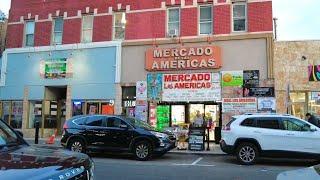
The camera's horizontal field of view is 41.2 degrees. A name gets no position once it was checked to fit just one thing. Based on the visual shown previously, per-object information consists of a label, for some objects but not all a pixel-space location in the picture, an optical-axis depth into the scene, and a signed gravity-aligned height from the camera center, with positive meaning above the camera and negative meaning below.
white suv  14.50 -0.67
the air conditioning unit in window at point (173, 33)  23.66 +4.69
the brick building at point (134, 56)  22.28 +3.43
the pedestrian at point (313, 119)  18.30 -0.05
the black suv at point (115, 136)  16.11 -0.77
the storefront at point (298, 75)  22.69 +2.32
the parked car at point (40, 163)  2.84 -0.35
